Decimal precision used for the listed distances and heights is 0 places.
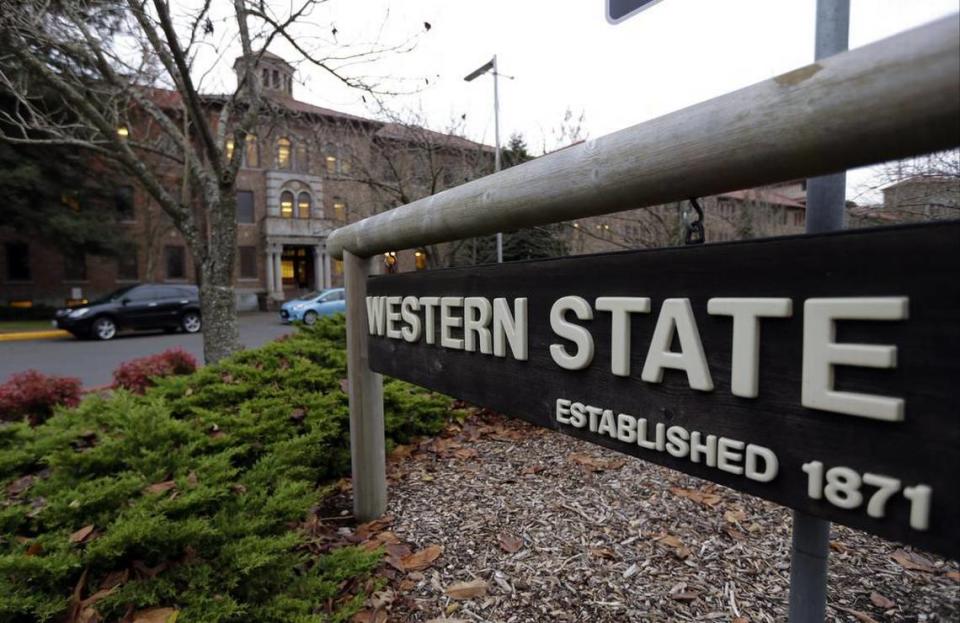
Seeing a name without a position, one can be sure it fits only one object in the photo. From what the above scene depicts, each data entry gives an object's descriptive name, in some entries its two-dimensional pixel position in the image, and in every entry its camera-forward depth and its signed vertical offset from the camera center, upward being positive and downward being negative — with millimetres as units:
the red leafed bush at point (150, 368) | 5609 -997
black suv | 14023 -944
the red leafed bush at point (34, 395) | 5109 -1137
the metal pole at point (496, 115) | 8913 +2687
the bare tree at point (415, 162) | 8633 +1977
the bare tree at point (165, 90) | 5320 +2141
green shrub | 1815 -986
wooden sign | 830 -182
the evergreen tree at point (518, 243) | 9951 +692
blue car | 18359 -1030
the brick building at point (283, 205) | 8781 +1911
